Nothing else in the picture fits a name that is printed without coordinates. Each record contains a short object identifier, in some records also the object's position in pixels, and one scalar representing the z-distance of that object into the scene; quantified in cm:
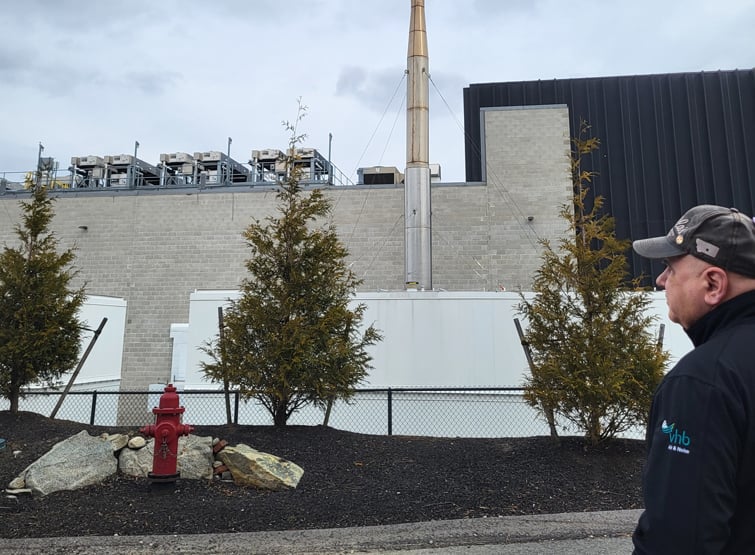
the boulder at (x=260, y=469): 586
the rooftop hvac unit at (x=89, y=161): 2511
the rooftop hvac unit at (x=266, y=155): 2483
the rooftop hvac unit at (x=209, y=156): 2470
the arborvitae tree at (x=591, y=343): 708
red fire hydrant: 559
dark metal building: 2202
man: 134
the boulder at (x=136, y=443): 628
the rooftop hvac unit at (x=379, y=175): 2275
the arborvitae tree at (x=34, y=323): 838
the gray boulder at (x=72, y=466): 557
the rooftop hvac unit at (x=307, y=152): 2380
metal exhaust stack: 1692
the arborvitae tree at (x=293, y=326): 775
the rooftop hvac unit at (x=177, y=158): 2486
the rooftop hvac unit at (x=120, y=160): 2466
